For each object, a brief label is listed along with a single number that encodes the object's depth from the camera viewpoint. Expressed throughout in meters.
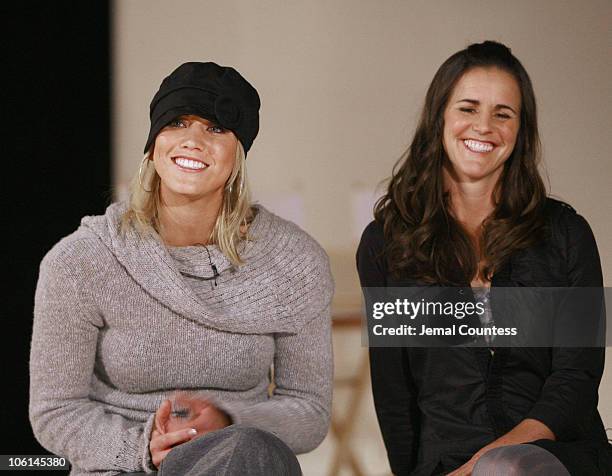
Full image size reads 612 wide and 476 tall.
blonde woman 8.76
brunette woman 8.93
